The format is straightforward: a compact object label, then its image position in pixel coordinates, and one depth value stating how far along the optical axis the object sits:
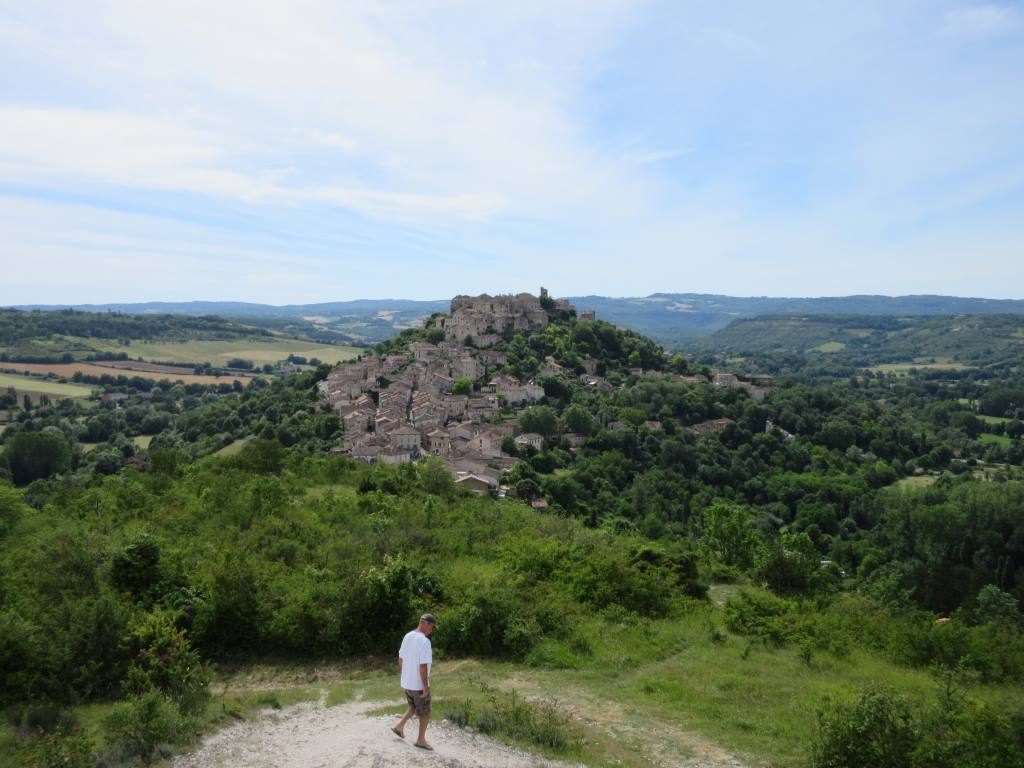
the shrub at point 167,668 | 11.86
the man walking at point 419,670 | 9.61
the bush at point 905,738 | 9.71
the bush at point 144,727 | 9.95
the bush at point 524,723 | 10.62
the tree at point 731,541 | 32.25
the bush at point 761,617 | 17.78
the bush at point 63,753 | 9.47
